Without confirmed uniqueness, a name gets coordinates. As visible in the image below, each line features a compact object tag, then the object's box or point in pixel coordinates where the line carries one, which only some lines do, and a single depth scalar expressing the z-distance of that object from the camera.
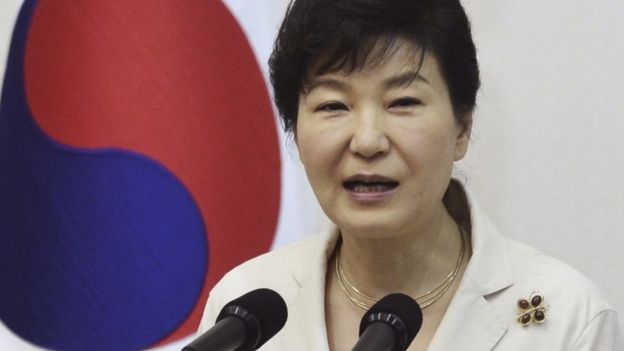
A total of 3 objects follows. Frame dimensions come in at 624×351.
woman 3.78
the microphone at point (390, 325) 3.52
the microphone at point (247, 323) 3.53
